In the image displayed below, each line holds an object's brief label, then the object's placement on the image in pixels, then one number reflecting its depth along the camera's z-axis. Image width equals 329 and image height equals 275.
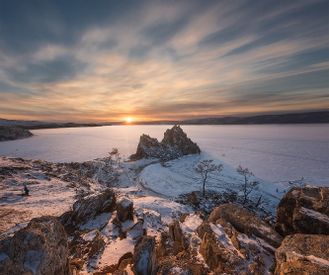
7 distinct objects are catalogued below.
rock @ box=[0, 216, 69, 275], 6.76
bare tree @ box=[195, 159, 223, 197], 57.62
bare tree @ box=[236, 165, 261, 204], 42.45
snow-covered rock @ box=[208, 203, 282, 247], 13.92
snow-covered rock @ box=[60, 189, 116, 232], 19.02
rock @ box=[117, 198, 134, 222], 19.55
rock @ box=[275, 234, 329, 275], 8.39
